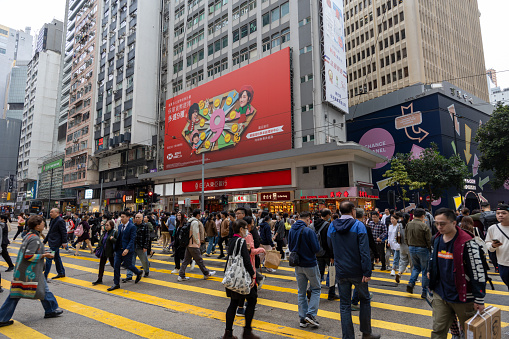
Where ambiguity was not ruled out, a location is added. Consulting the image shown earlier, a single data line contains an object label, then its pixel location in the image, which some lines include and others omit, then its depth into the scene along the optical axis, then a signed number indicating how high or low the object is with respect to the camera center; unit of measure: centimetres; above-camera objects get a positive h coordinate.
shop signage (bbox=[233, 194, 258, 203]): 3089 +105
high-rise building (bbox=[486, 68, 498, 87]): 16851 +7000
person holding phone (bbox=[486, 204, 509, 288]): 464 -52
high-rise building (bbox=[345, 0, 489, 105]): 4438 +2559
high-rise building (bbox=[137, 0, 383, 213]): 2764 +935
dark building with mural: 3481 +982
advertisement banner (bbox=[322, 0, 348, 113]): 2877 +1492
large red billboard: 2911 +973
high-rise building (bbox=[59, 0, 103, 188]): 5634 +2234
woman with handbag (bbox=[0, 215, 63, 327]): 491 -106
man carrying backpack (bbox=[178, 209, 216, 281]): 864 -98
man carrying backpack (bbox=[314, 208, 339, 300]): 669 -83
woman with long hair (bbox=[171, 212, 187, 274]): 949 -138
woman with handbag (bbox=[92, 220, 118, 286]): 833 -104
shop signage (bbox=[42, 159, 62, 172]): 6725 +1014
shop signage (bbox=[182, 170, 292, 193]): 2938 +282
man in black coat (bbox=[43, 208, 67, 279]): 847 -69
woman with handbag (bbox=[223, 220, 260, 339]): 435 -122
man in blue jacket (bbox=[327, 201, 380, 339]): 425 -83
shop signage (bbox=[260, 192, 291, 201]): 2894 +115
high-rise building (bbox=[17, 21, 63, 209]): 8469 +2591
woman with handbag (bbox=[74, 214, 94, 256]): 1406 -97
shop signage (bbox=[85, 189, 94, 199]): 5228 +277
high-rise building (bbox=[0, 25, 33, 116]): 14224 +7383
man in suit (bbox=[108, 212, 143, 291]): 786 -97
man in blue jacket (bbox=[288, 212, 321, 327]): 511 -104
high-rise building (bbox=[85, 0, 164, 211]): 4694 +1818
